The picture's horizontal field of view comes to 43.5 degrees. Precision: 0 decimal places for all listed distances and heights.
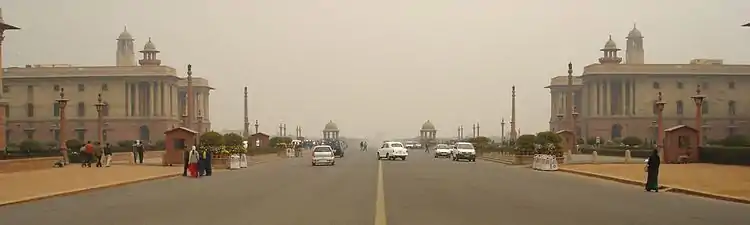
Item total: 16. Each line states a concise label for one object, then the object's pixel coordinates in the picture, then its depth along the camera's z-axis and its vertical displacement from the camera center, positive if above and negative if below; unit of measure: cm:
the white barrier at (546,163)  4644 -183
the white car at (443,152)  8075 -219
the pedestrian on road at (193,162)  3959 -146
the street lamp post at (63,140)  4934 -63
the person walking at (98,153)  4812 -129
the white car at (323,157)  5462 -174
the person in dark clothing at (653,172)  2759 -136
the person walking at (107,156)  4875 -146
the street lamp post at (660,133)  5125 -41
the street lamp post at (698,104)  5225 +120
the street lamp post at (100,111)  5776 +106
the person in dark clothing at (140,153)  5466 -146
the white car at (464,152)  6712 -183
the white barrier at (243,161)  5356 -192
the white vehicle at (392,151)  7006 -184
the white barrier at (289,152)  8453 -231
